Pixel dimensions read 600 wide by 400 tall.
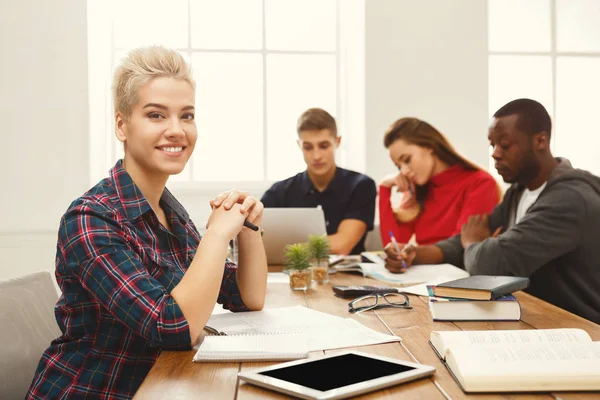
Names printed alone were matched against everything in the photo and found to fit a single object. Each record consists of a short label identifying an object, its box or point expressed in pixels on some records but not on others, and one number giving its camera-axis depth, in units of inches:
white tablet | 35.0
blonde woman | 46.1
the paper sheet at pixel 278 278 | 83.0
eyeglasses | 62.2
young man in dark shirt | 132.9
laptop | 94.4
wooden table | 35.5
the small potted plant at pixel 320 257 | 78.5
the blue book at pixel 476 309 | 55.2
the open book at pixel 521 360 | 35.0
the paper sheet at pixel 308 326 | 48.0
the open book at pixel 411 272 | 81.5
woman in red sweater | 120.8
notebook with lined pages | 42.6
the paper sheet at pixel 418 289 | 70.0
